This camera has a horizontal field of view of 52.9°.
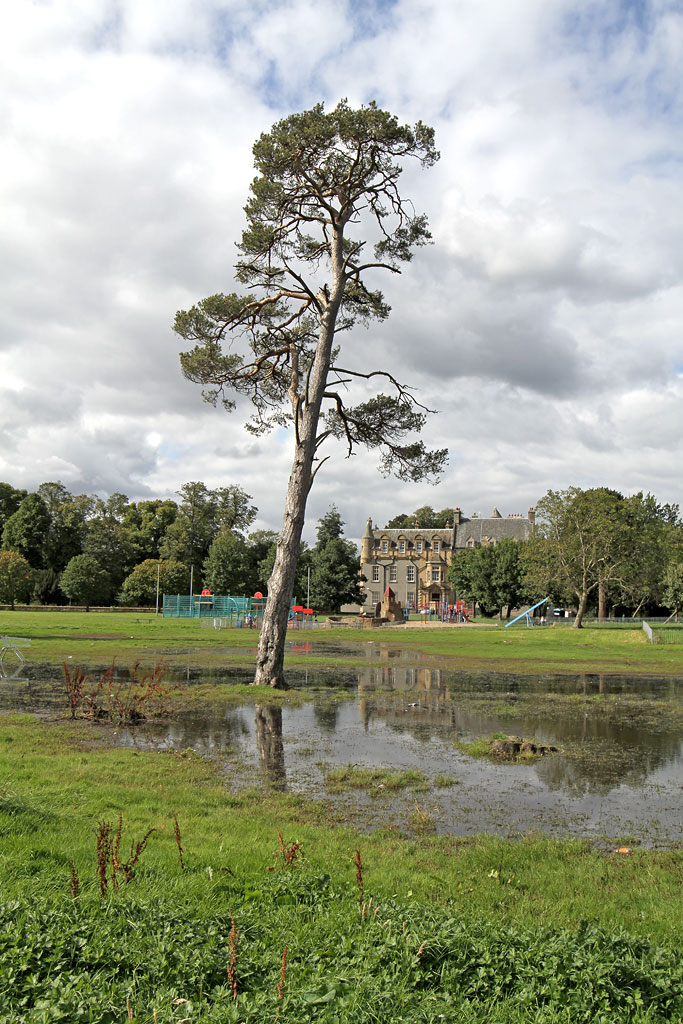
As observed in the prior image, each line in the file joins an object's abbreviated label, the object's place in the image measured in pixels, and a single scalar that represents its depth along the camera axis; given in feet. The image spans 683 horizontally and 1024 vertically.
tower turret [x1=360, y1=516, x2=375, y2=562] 325.83
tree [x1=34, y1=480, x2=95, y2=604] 292.40
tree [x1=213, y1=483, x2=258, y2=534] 327.88
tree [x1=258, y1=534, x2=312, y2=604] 279.90
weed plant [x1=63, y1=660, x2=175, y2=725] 42.14
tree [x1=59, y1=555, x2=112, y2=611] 263.70
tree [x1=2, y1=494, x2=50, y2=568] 296.10
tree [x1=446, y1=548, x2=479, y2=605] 247.29
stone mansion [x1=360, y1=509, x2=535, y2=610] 305.94
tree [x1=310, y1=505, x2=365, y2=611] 271.08
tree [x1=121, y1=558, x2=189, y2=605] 277.85
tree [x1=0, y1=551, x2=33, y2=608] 219.41
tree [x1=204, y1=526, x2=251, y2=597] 280.31
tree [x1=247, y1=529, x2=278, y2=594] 299.17
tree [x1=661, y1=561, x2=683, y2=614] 211.41
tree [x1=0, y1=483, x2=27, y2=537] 314.14
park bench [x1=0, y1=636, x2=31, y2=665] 62.40
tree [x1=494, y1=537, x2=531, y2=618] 230.89
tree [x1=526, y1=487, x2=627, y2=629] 181.68
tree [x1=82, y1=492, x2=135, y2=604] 291.58
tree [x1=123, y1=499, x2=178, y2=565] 327.88
